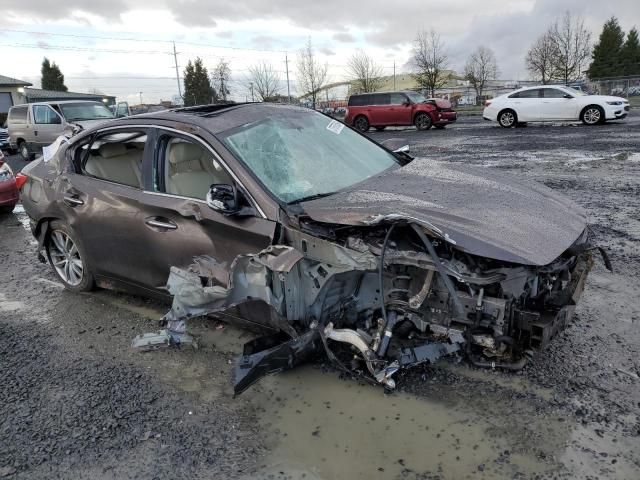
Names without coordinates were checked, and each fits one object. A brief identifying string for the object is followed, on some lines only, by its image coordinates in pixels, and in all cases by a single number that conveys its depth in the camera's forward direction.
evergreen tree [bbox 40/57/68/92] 64.88
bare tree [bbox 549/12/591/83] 43.59
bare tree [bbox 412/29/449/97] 43.31
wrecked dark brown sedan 2.76
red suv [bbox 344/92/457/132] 20.94
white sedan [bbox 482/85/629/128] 17.55
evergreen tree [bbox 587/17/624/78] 51.19
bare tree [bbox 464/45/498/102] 53.66
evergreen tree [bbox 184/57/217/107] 66.94
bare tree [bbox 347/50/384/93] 51.19
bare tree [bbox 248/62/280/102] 51.97
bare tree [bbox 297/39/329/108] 48.31
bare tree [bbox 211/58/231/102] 54.05
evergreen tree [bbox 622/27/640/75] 50.11
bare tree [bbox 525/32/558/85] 44.47
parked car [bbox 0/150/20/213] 8.09
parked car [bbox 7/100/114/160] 14.66
